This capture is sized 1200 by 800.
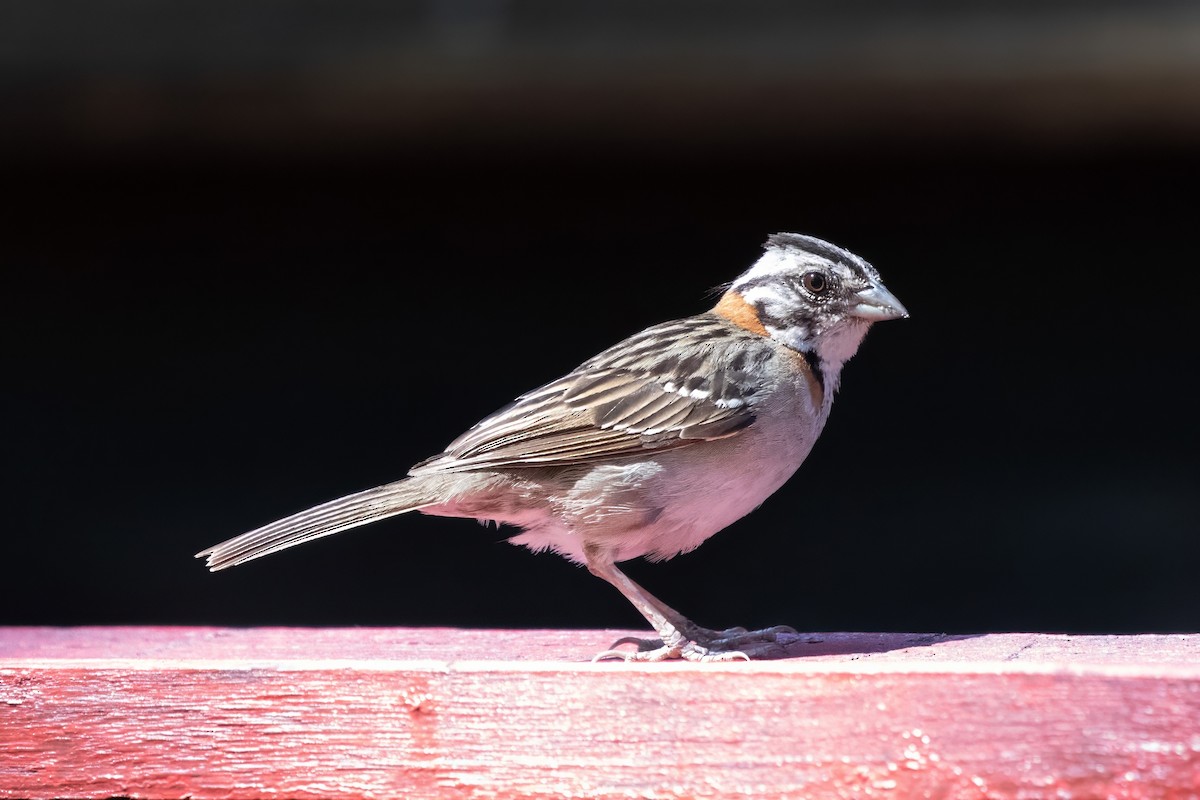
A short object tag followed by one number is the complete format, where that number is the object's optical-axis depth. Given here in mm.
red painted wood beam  4758
